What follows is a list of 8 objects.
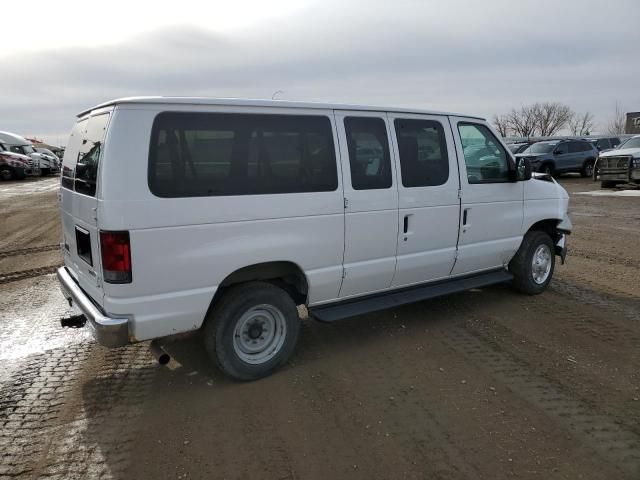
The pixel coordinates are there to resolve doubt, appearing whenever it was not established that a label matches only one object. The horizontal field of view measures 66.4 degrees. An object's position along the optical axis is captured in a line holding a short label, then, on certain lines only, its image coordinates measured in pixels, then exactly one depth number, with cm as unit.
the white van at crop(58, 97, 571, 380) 332
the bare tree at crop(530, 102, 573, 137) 7810
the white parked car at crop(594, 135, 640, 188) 1797
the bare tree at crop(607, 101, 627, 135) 8118
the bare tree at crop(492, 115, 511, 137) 7764
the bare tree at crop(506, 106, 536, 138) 7894
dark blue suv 2244
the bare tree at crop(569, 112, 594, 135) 7944
